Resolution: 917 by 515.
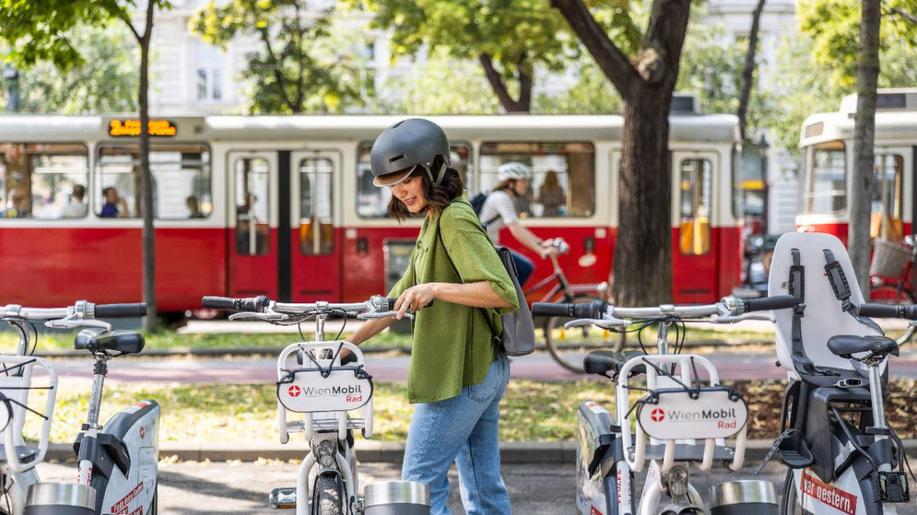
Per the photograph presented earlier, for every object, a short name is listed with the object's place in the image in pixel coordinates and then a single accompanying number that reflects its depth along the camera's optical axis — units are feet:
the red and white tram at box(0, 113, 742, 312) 57.82
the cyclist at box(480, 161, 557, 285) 33.50
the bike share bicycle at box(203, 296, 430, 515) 13.67
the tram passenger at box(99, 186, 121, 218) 58.03
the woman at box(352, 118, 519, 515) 13.64
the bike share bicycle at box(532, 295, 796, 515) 12.41
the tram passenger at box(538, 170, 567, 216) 58.54
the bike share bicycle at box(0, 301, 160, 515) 14.02
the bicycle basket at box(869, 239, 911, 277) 53.16
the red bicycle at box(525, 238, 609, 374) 37.81
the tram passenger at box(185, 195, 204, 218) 58.39
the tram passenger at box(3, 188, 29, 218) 57.82
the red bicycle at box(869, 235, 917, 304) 53.16
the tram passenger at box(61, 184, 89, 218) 57.93
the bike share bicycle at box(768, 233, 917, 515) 15.06
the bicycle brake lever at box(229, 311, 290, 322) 14.75
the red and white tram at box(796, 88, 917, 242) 58.08
